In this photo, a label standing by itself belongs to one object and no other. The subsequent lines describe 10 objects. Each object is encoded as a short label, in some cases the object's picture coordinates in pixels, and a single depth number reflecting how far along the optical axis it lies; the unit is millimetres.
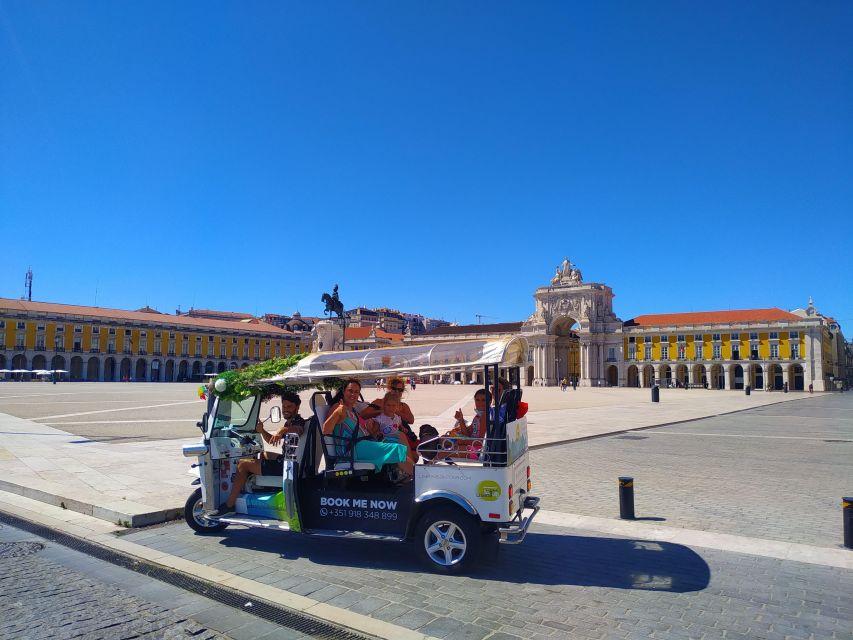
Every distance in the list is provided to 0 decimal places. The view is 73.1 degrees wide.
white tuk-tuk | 5258
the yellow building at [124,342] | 81500
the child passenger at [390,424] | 6059
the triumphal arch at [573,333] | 97250
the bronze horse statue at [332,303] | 52000
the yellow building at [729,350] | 80062
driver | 6453
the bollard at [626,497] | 7395
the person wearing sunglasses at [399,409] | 6297
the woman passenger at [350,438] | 5594
